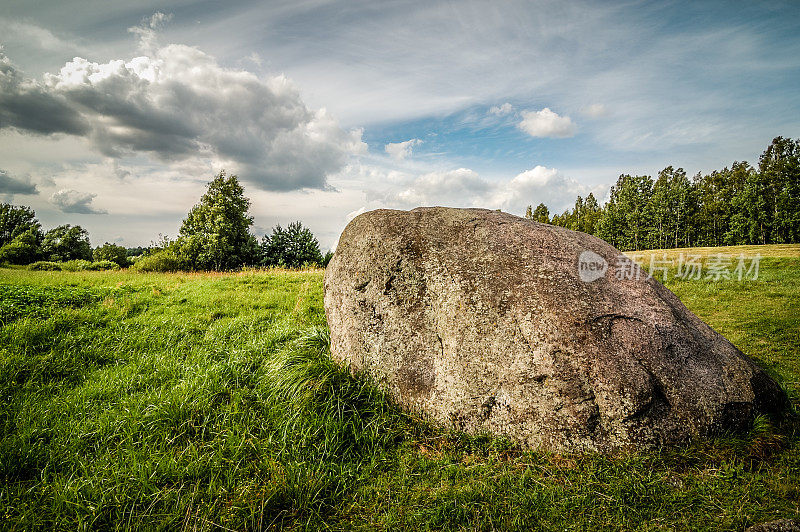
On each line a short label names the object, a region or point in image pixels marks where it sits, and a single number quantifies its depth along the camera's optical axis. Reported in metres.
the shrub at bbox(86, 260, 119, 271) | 36.38
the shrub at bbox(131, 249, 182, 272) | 35.22
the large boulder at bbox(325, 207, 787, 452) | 4.07
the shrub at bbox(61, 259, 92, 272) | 35.48
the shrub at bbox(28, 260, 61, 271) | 36.72
